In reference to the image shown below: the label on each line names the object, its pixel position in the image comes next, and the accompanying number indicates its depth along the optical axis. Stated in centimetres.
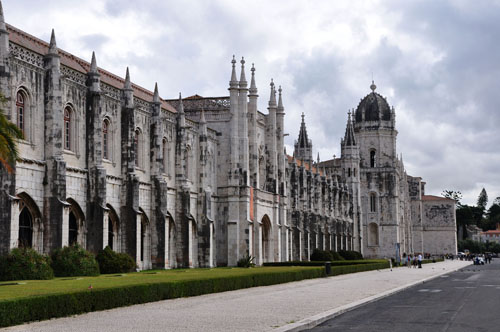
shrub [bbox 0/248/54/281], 2805
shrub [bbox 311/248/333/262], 7025
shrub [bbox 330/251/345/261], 7451
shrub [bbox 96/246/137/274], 3475
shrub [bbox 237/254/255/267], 5250
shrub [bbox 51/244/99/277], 3086
